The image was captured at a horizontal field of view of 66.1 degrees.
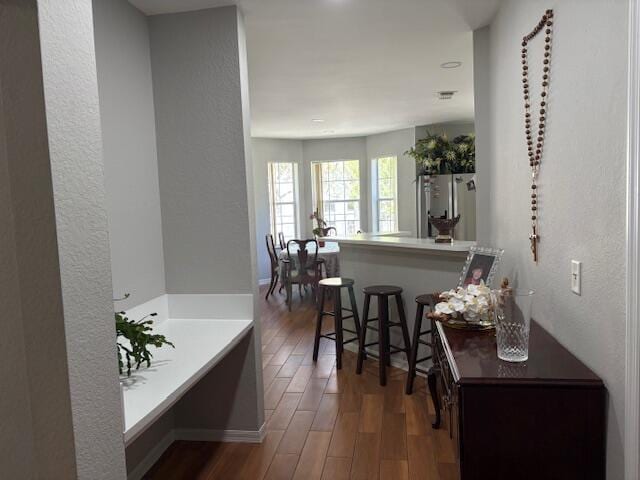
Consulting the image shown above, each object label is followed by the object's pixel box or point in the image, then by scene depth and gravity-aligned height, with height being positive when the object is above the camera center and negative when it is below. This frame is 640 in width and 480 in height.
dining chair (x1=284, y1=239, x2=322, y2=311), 6.34 -0.89
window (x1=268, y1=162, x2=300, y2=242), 8.47 +0.06
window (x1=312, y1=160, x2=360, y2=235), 8.81 +0.10
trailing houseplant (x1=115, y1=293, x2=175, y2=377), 1.97 -0.55
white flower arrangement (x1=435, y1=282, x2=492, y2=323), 2.09 -0.47
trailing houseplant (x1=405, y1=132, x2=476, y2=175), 6.64 +0.55
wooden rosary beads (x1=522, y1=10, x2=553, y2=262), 1.88 +0.31
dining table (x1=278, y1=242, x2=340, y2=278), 6.80 -0.80
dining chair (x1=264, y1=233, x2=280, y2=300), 7.31 -0.88
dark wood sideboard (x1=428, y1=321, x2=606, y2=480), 1.49 -0.71
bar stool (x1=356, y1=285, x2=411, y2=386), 3.68 -0.94
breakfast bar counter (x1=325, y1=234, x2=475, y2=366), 3.53 -0.53
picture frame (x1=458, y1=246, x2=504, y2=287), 2.48 -0.38
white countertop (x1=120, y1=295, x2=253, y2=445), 1.67 -0.67
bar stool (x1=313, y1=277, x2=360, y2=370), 4.04 -0.94
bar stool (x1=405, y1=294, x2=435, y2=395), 3.39 -0.99
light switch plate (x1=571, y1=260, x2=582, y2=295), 1.62 -0.29
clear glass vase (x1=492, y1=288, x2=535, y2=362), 1.71 -0.47
